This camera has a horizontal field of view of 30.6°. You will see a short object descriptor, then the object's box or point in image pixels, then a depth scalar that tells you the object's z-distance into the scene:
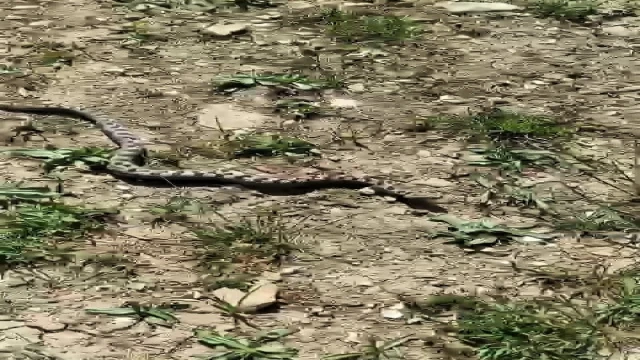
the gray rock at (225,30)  6.54
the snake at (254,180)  4.41
